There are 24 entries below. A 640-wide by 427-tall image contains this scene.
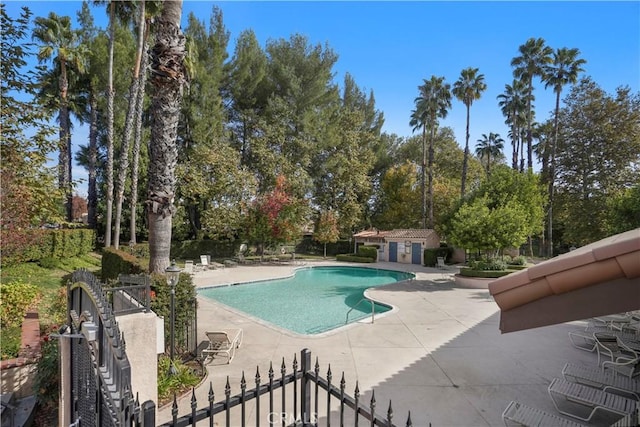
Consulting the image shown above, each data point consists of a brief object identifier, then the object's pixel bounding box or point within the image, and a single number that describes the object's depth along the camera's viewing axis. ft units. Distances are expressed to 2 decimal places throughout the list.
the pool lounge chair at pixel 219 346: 24.09
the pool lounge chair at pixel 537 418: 14.52
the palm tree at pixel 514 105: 111.04
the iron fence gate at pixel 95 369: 6.67
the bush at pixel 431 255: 87.66
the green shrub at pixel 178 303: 24.13
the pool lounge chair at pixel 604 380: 17.93
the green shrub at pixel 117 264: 35.49
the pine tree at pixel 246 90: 104.42
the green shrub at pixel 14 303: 26.03
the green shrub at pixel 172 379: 18.97
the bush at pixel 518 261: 66.69
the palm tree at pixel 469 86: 99.04
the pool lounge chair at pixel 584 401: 15.65
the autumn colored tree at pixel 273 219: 86.33
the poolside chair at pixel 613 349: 21.98
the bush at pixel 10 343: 20.16
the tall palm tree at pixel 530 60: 96.32
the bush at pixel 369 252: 96.78
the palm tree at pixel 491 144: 133.80
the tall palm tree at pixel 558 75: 93.86
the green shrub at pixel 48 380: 17.02
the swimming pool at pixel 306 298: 40.51
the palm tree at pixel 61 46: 66.39
